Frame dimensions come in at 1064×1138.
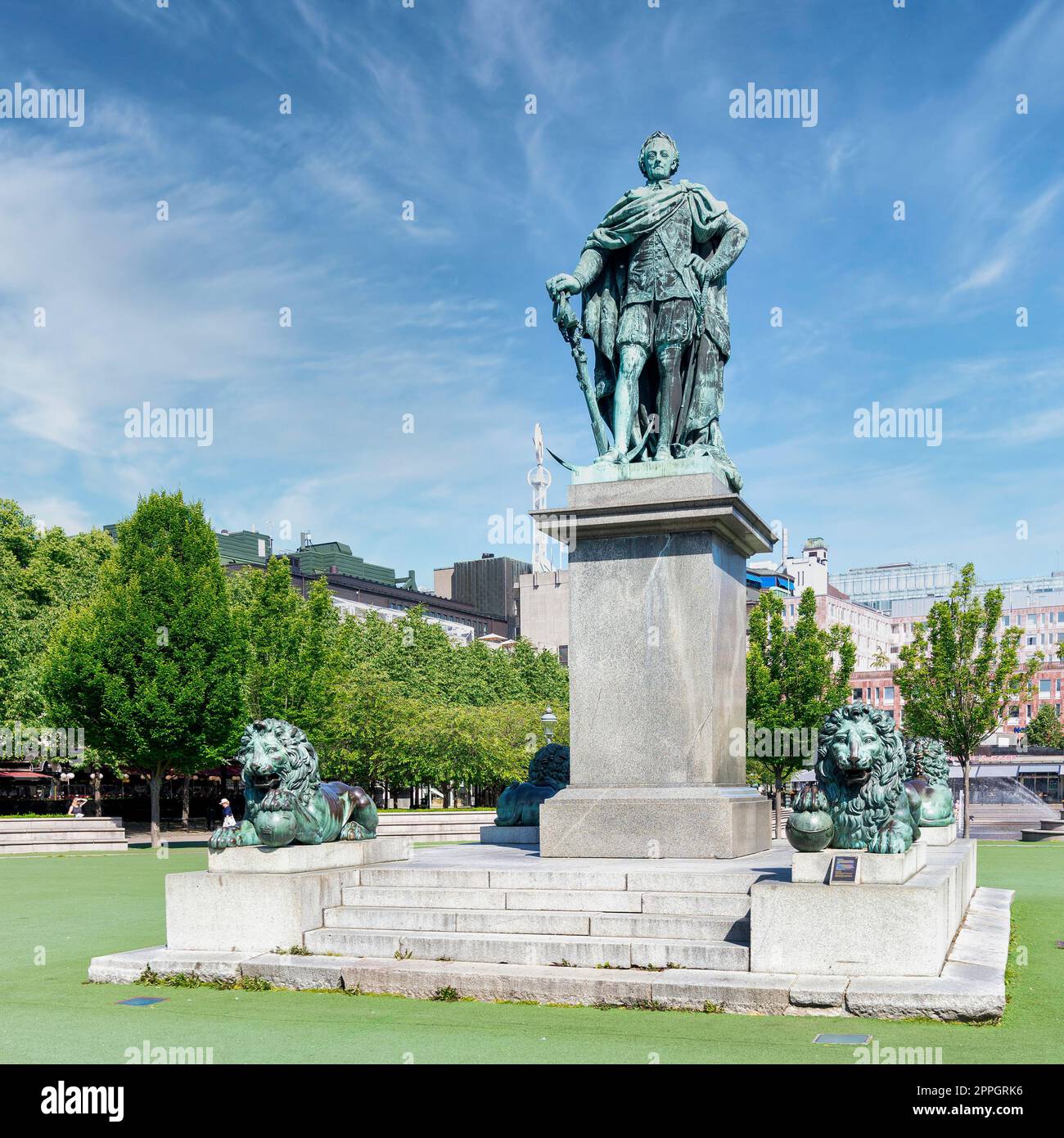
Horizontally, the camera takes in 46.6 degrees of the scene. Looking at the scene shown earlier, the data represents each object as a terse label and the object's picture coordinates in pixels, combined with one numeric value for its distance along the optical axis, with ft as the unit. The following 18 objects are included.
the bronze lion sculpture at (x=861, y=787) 29.78
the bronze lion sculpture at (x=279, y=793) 33.65
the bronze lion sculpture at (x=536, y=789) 49.47
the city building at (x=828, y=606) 443.73
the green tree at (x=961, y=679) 133.08
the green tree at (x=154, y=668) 125.59
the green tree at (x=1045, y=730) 347.36
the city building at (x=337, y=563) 420.77
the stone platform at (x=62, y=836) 108.47
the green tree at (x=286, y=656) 144.25
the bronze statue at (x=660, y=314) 45.16
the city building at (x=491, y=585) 517.55
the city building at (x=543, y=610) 451.53
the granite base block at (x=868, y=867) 28.22
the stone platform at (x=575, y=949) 26.50
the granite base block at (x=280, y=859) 33.30
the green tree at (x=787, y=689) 130.21
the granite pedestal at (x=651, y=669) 39.91
